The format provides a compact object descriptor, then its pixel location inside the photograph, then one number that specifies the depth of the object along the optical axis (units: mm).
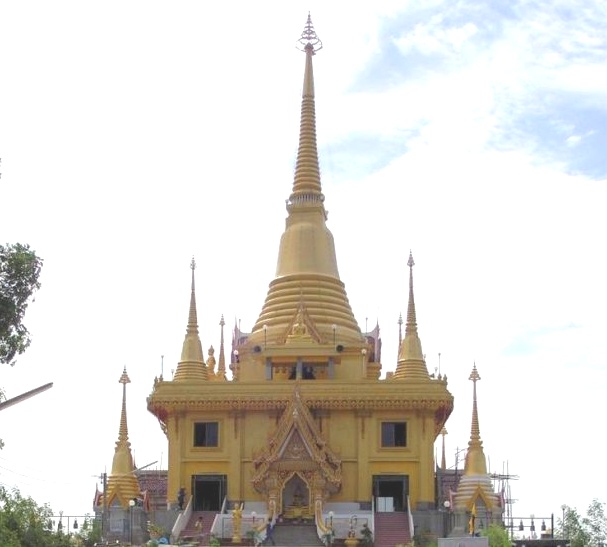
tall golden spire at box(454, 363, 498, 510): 52469
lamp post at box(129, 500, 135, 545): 51188
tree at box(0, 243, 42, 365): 24719
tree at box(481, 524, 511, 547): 42447
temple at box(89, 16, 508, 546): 52406
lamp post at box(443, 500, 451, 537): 51203
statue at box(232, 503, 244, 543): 47594
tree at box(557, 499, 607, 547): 50431
